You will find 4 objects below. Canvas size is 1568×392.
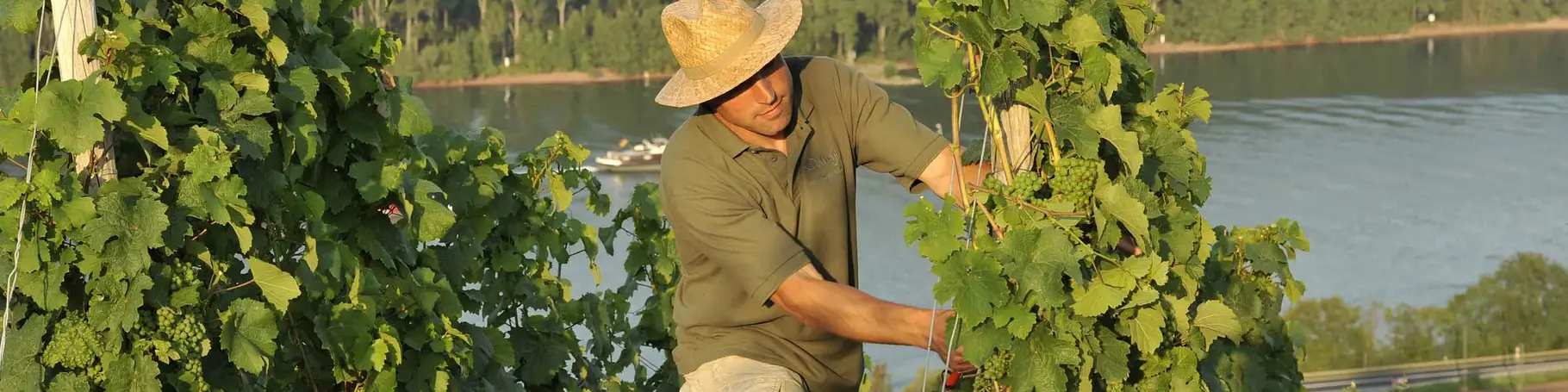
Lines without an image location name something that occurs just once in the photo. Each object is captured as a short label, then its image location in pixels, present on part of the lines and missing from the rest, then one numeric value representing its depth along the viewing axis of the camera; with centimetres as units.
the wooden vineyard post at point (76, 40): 297
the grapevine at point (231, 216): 296
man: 287
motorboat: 3281
